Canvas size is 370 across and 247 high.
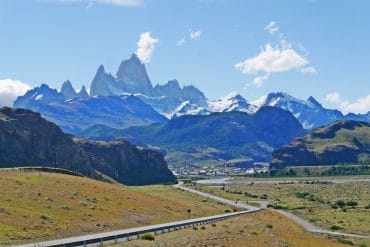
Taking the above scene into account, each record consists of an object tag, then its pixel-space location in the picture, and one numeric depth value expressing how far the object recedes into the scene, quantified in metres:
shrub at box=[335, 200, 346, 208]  177.74
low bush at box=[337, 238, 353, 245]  89.52
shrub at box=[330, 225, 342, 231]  116.94
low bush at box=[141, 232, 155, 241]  60.11
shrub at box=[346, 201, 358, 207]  177.50
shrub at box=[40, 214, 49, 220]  73.69
